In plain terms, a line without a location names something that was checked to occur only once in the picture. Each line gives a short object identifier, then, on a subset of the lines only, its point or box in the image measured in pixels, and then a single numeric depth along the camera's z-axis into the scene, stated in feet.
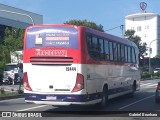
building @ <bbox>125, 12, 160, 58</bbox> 517.80
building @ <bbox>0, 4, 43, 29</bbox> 218.09
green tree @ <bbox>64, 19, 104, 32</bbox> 221.87
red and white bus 47.21
